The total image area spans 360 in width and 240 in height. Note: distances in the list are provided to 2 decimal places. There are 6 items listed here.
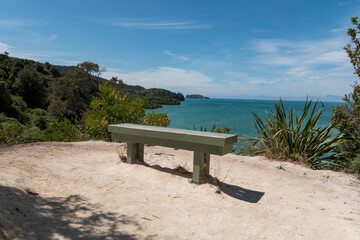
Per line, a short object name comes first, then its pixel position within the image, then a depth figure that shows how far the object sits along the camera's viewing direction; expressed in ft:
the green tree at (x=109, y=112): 22.95
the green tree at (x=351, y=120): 15.67
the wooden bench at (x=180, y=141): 10.09
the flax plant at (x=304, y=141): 17.51
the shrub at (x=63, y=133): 22.98
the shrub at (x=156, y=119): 22.79
